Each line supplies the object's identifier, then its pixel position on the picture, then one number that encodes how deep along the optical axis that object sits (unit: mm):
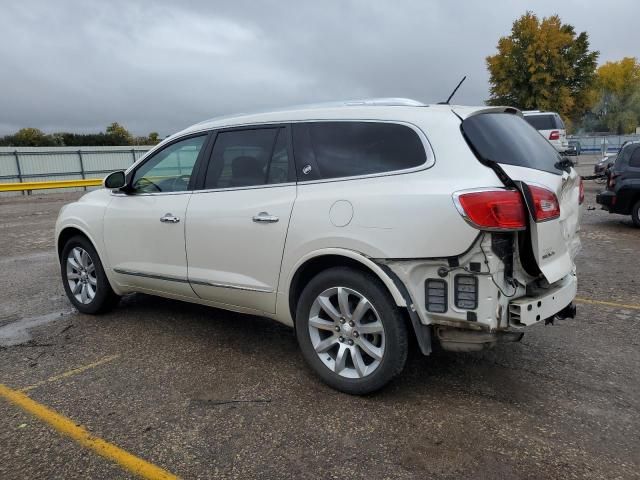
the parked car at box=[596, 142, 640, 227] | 10242
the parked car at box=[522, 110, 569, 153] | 20656
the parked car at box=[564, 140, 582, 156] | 32269
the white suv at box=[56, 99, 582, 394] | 3008
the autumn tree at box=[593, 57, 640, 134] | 71312
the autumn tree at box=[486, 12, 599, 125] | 42406
